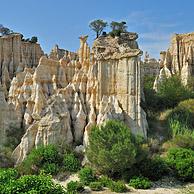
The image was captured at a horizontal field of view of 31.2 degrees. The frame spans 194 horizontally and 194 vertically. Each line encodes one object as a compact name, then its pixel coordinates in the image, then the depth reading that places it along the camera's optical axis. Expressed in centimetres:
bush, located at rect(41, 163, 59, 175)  2094
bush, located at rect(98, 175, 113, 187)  1932
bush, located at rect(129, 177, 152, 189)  1914
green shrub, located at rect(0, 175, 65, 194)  1489
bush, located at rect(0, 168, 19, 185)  1677
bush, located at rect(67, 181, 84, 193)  1850
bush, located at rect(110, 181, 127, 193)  1853
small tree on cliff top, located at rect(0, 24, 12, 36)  5196
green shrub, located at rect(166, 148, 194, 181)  2009
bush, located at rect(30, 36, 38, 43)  4824
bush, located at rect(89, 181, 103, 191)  1892
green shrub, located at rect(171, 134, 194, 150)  2339
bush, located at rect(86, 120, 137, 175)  1970
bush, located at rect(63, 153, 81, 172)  2131
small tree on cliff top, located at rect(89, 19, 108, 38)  4631
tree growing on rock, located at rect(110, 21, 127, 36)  4176
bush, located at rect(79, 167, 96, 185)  1961
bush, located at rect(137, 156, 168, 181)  2039
